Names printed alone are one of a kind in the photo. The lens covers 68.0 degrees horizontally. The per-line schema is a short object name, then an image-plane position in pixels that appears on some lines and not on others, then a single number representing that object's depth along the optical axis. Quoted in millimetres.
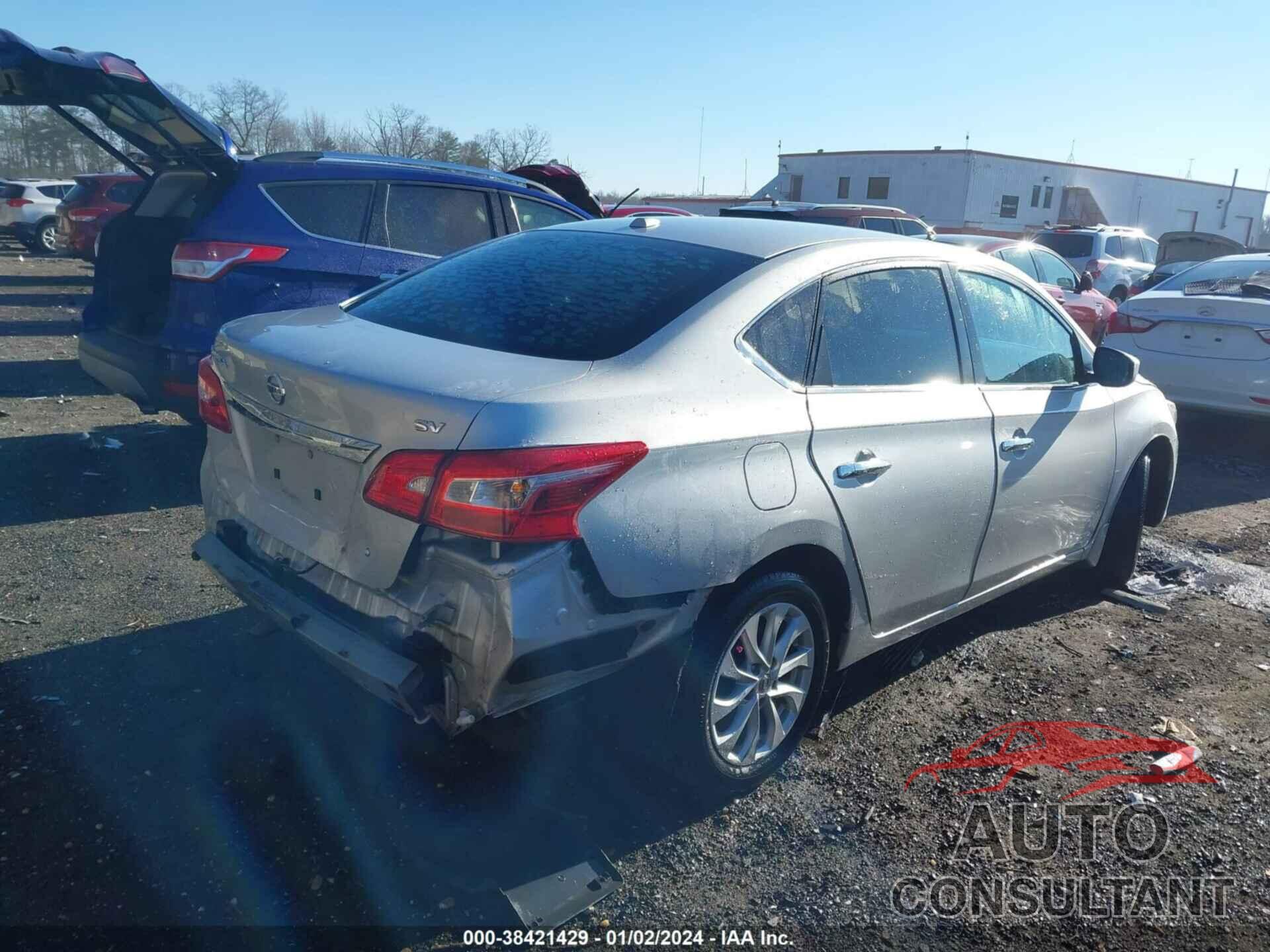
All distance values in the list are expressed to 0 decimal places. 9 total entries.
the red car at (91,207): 14695
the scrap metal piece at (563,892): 2482
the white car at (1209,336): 7379
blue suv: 5145
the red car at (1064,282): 10836
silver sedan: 2354
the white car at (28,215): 20094
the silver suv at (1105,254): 17562
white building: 37781
